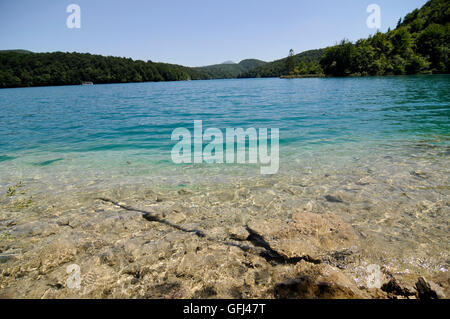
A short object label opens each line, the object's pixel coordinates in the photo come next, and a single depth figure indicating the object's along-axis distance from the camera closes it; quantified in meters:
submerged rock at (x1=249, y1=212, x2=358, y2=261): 2.99
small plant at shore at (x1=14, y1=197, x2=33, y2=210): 4.68
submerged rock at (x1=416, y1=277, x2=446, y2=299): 2.19
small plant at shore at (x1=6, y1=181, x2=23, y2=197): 5.31
